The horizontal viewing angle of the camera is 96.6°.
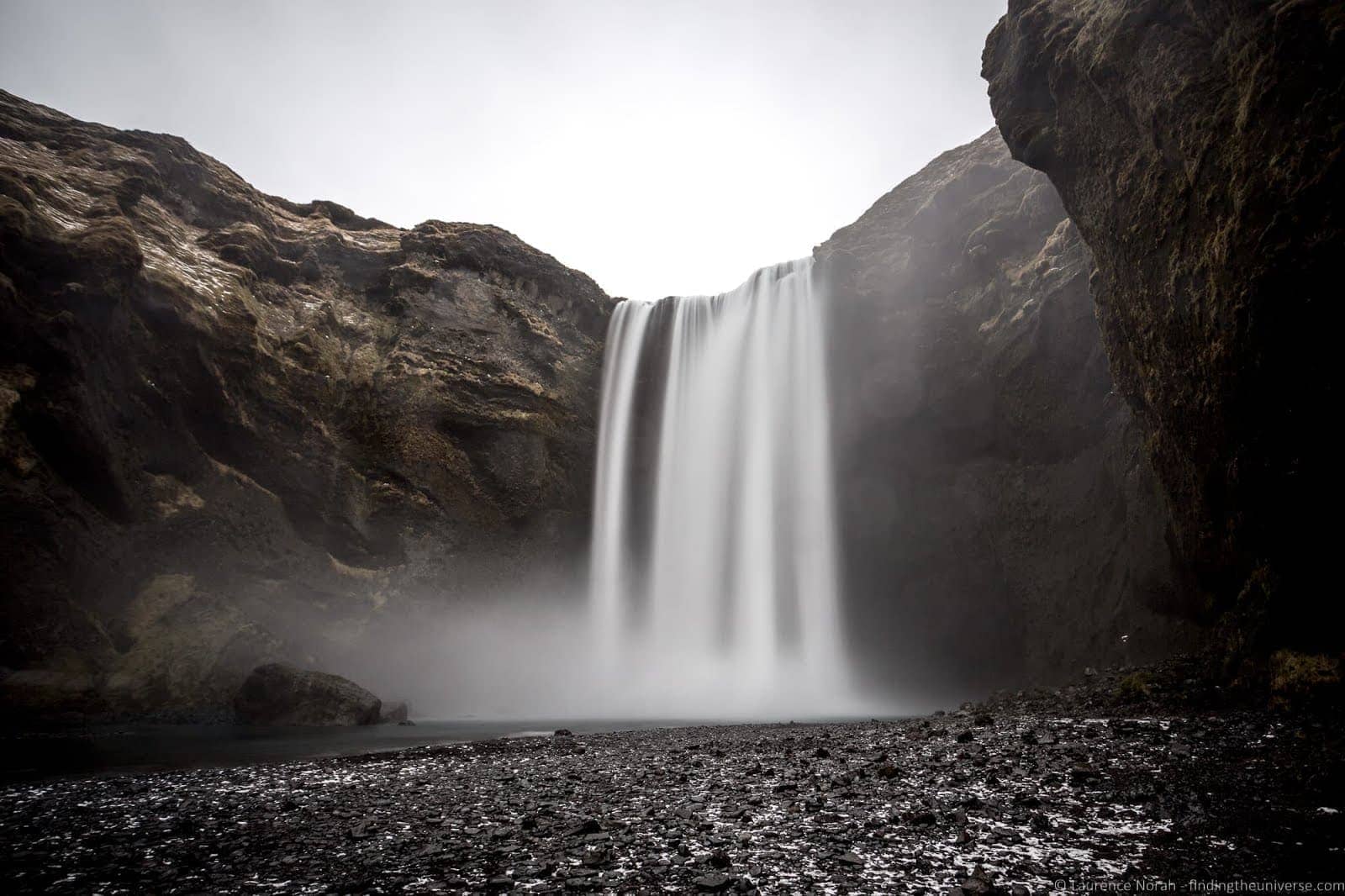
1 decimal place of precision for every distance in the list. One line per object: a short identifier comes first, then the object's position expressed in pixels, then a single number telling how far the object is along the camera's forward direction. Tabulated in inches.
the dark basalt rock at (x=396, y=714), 823.7
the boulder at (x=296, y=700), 734.5
